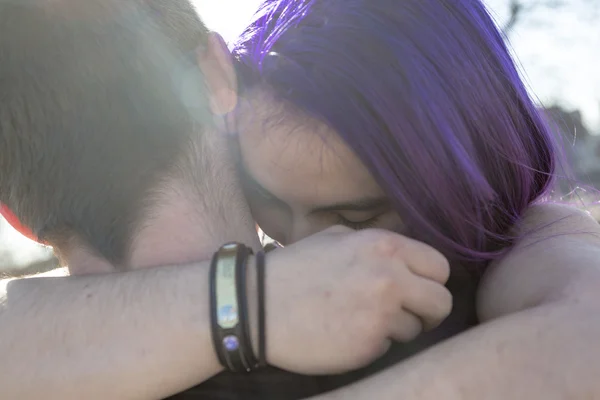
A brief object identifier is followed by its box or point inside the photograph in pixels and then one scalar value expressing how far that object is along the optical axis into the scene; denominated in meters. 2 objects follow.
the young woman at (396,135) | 0.71
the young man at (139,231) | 0.60
